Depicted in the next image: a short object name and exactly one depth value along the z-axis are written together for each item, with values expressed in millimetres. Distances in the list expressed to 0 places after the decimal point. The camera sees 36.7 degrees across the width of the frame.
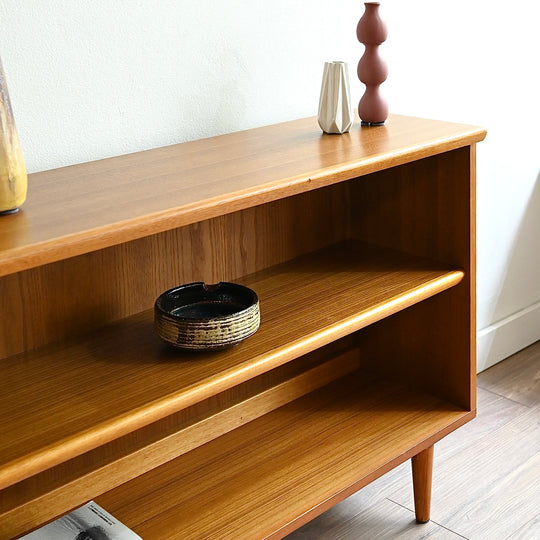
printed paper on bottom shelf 1236
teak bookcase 1123
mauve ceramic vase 1508
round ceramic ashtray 1227
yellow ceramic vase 1016
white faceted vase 1467
